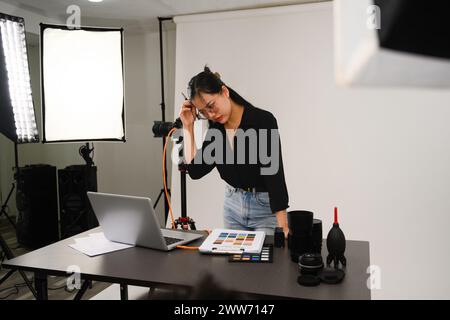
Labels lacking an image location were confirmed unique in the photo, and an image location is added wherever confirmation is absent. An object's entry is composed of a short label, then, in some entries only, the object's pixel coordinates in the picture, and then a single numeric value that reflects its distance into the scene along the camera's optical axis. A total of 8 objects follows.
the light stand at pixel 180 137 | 2.22
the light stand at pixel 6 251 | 2.62
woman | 2.28
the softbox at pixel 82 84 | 2.96
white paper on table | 1.69
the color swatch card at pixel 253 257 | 1.53
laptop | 1.58
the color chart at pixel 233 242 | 1.63
